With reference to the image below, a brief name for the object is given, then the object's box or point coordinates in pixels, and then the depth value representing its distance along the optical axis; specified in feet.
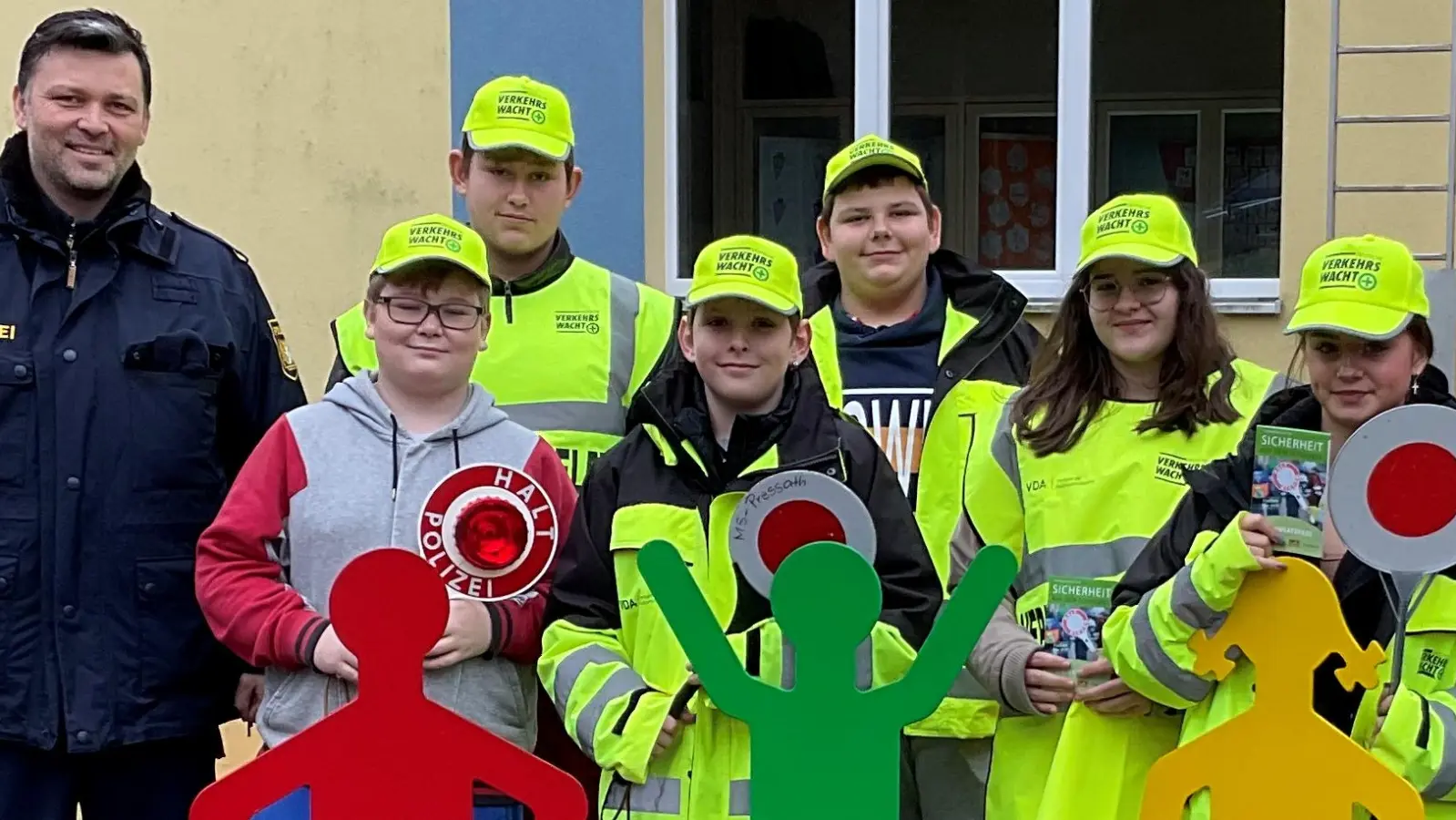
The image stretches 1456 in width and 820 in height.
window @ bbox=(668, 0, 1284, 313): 18.19
